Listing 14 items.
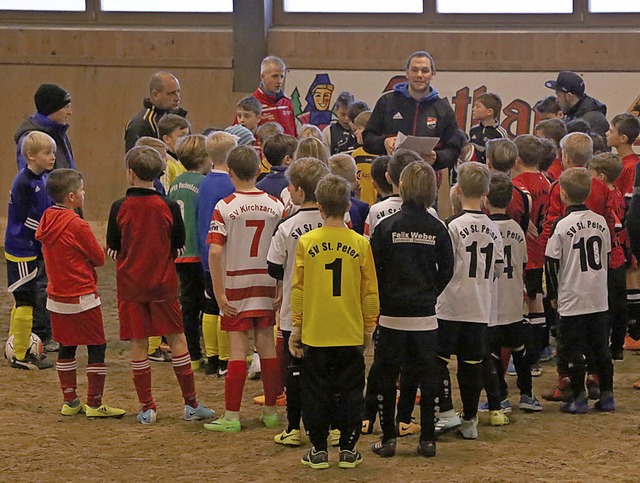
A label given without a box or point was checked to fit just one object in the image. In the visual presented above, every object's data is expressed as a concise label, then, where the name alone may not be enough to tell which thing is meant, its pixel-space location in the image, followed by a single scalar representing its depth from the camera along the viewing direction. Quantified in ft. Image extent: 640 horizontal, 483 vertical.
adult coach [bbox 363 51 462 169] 44.13
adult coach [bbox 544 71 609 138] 50.29
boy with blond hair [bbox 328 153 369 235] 35.74
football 42.49
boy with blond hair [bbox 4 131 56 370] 41.48
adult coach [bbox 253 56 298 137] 51.62
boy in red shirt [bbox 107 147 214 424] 33.74
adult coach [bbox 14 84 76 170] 45.20
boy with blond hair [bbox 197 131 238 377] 38.70
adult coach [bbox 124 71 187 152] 48.13
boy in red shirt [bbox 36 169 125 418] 34.95
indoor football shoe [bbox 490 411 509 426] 34.15
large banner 65.54
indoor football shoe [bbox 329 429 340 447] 32.02
